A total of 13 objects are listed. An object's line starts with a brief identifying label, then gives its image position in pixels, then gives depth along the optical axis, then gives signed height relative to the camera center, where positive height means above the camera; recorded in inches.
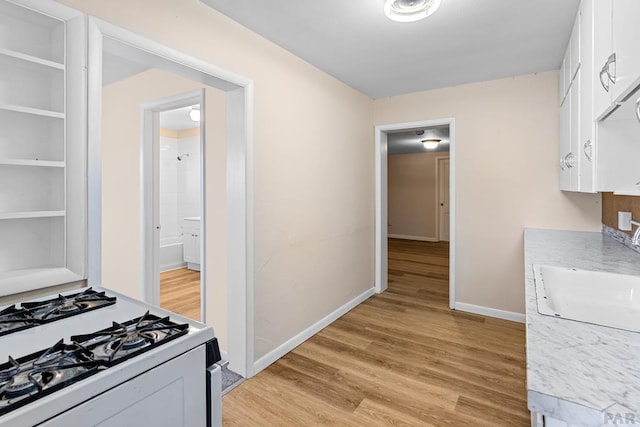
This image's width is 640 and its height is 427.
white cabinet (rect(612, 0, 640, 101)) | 36.5 +20.6
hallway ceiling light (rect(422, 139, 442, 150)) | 249.8 +55.3
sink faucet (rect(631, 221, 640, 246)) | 55.4 -4.7
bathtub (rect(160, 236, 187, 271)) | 203.2 -27.1
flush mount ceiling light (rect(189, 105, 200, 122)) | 139.6 +44.2
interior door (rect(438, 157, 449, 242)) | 315.3 +13.6
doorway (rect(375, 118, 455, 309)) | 138.3 +2.3
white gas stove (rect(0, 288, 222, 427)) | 26.8 -14.7
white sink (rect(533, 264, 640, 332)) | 53.3 -15.1
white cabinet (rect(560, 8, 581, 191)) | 75.8 +26.1
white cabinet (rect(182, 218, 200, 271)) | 203.0 -19.7
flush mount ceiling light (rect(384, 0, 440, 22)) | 70.1 +45.4
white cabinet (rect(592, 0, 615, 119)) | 47.1 +25.3
